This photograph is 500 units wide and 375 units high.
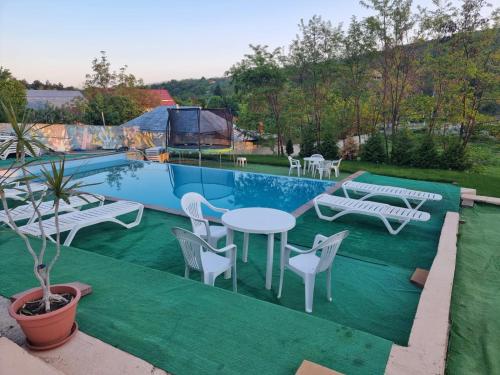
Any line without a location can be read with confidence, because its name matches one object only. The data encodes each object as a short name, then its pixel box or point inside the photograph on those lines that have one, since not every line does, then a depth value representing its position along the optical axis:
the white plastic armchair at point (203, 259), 2.79
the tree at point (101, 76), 28.69
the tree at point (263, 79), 14.19
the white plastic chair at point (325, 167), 9.89
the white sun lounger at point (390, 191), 5.56
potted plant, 1.71
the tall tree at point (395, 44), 11.14
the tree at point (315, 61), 12.98
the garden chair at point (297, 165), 10.47
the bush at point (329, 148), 13.27
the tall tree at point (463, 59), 10.09
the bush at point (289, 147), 15.16
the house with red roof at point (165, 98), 43.35
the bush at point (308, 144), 13.88
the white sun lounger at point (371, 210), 4.62
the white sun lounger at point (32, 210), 4.42
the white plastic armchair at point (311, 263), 2.81
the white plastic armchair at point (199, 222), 3.64
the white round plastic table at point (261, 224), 3.17
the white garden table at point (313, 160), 10.49
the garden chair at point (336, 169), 10.00
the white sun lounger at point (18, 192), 5.65
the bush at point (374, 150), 12.41
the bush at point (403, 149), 11.79
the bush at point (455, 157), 10.87
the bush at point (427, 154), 11.28
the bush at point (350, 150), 13.33
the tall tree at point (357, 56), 11.91
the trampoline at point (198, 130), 14.04
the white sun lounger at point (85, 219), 3.97
